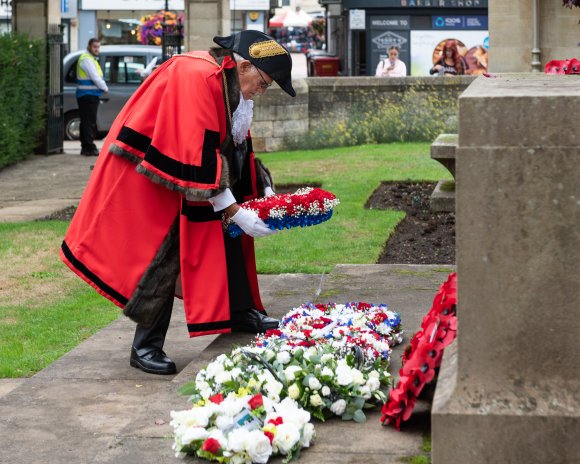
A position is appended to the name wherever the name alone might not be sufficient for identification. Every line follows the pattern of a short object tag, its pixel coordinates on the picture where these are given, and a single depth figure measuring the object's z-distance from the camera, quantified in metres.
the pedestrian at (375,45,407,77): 24.00
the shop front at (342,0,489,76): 33.88
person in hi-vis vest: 18.94
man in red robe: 5.51
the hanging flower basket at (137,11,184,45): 33.12
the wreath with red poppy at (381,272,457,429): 4.14
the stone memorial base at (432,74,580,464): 3.46
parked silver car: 22.97
